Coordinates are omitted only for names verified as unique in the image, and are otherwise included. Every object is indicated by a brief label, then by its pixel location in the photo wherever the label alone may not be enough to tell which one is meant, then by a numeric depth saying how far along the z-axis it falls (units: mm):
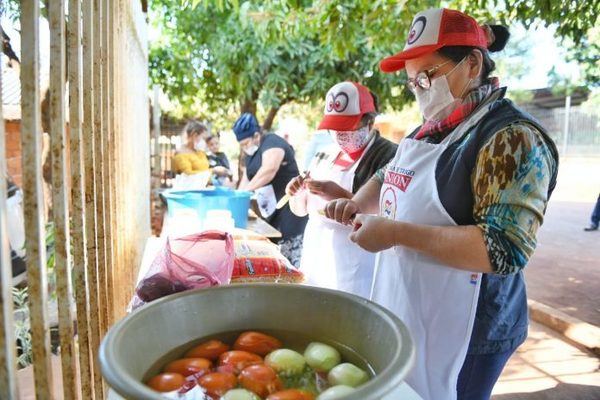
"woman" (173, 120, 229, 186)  5941
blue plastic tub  2746
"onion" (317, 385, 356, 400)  807
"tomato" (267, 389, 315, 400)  828
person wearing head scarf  3934
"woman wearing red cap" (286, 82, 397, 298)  2480
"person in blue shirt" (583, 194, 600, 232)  9125
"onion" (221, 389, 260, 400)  838
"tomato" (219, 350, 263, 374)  960
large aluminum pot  839
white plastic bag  5687
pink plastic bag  1326
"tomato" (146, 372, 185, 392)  874
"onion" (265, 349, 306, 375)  974
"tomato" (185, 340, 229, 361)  1024
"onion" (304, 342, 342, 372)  998
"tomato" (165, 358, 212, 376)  949
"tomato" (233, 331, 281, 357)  1044
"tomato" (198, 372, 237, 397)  871
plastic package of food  1628
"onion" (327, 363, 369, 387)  907
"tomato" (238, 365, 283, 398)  880
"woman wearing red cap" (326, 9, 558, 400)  1206
